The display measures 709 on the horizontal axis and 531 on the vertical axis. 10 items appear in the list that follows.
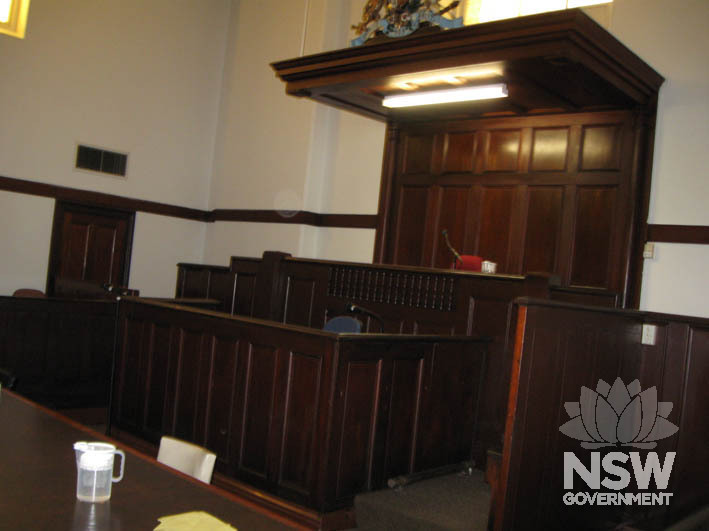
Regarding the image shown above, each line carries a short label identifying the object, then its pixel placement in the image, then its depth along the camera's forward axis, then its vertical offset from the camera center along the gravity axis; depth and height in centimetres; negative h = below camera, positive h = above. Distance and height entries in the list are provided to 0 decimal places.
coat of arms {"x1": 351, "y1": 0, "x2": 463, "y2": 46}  511 +205
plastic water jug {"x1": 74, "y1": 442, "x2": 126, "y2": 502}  166 -59
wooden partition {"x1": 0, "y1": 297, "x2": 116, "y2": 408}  611 -107
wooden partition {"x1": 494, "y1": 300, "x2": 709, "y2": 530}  322 -58
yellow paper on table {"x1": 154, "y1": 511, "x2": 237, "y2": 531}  153 -64
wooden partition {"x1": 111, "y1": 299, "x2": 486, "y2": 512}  357 -83
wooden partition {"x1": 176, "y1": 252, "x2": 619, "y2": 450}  449 -22
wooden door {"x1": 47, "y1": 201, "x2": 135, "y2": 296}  829 -6
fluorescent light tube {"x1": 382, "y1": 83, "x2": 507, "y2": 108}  558 +161
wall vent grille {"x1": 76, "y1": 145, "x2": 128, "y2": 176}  844 +106
